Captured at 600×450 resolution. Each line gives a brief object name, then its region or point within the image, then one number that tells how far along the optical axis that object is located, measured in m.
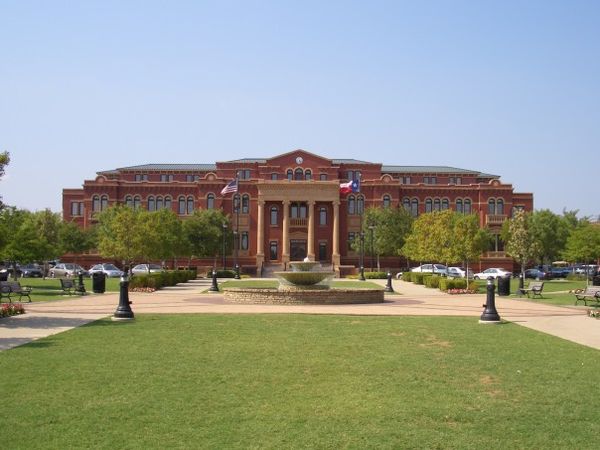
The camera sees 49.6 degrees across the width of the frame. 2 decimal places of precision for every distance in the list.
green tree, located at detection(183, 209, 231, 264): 67.81
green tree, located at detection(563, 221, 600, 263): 46.30
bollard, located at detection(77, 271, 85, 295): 33.78
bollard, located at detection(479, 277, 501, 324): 19.41
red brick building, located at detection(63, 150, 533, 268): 77.75
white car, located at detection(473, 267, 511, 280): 62.92
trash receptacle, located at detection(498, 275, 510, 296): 35.91
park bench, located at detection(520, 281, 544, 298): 33.00
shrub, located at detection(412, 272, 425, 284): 50.22
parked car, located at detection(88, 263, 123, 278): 63.72
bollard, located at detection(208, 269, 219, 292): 37.09
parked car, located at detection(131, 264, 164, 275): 64.81
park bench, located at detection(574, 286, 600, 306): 25.62
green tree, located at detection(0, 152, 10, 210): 18.84
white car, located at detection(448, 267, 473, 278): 62.05
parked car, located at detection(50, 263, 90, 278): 63.69
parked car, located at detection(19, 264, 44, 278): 68.19
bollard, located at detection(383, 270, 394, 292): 37.25
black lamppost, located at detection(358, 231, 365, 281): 59.09
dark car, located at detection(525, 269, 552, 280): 67.12
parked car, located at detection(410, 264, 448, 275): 66.97
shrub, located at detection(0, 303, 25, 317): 20.32
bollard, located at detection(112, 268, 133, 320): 19.36
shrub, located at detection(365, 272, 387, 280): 63.94
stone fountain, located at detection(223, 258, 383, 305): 27.14
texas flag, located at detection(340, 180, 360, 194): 65.14
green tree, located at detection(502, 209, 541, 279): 48.41
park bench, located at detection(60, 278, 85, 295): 32.94
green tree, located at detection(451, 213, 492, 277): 39.94
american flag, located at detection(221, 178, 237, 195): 63.22
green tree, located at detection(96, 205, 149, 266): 38.91
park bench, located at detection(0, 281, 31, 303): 25.81
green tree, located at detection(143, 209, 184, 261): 39.91
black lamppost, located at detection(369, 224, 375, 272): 66.56
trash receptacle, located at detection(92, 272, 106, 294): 35.12
